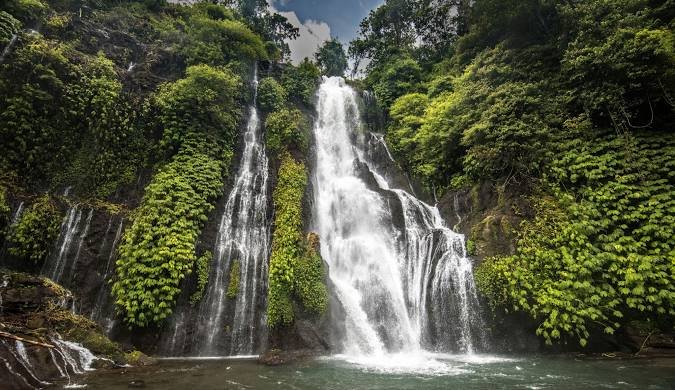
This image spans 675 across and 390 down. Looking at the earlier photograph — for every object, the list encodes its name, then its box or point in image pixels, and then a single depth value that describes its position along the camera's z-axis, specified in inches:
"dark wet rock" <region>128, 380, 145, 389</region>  285.9
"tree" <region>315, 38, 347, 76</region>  1441.3
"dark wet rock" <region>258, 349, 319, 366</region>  393.4
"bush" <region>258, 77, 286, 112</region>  831.1
